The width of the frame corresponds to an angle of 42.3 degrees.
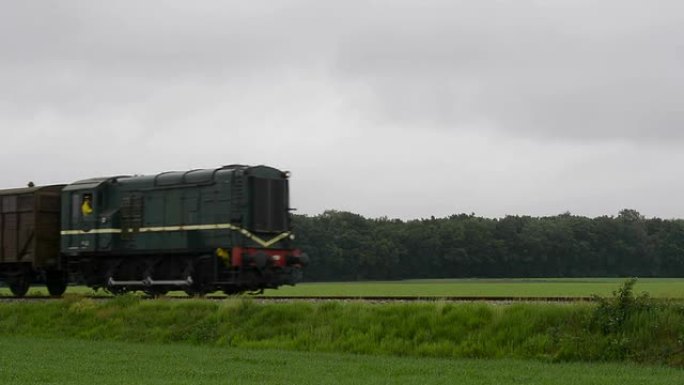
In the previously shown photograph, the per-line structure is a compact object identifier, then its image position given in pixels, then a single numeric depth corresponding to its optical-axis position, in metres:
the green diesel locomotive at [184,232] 28.31
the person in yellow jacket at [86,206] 31.53
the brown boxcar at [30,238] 32.78
